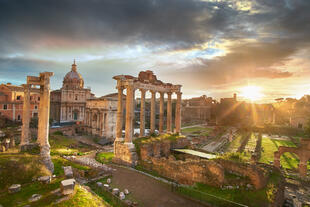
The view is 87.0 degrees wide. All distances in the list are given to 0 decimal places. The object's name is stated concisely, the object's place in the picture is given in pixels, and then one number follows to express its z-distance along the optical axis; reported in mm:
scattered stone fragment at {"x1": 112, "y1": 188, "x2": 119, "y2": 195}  11008
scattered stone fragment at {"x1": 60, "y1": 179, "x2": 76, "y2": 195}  8391
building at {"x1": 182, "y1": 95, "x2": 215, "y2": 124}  77000
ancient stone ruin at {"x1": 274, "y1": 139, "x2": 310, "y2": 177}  18562
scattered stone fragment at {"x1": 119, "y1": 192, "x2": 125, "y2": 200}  10555
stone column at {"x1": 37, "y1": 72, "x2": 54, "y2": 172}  14343
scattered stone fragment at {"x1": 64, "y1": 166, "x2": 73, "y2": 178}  11177
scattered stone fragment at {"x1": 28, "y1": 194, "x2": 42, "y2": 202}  8014
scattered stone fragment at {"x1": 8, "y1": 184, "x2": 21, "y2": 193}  8959
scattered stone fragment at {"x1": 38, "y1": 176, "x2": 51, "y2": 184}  10141
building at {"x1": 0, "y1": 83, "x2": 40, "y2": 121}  36022
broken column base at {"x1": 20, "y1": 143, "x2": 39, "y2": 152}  15312
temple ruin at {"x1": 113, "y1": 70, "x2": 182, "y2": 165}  16886
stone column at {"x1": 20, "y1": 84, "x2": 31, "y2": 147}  15672
